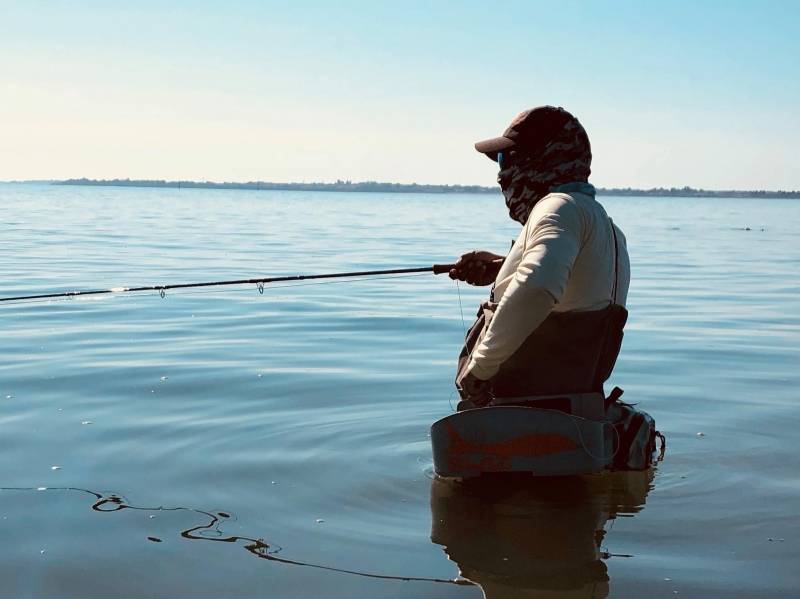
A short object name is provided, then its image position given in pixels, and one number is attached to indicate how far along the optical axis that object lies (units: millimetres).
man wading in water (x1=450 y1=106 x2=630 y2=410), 5328
